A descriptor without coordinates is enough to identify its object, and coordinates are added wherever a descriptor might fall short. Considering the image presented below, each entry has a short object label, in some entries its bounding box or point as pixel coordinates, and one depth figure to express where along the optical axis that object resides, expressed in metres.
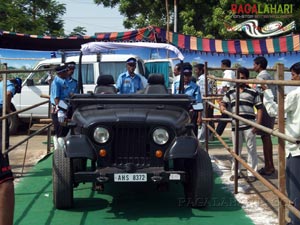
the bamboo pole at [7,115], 6.00
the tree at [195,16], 21.98
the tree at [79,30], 30.14
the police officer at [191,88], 8.46
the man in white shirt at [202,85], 10.13
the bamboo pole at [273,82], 3.58
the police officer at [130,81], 8.15
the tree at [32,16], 25.00
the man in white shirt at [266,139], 7.68
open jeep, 5.53
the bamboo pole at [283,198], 3.80
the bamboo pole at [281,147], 4.18
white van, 11.96
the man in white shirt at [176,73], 9.39
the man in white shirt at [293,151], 4.45
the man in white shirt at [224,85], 9.60
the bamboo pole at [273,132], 3.79
